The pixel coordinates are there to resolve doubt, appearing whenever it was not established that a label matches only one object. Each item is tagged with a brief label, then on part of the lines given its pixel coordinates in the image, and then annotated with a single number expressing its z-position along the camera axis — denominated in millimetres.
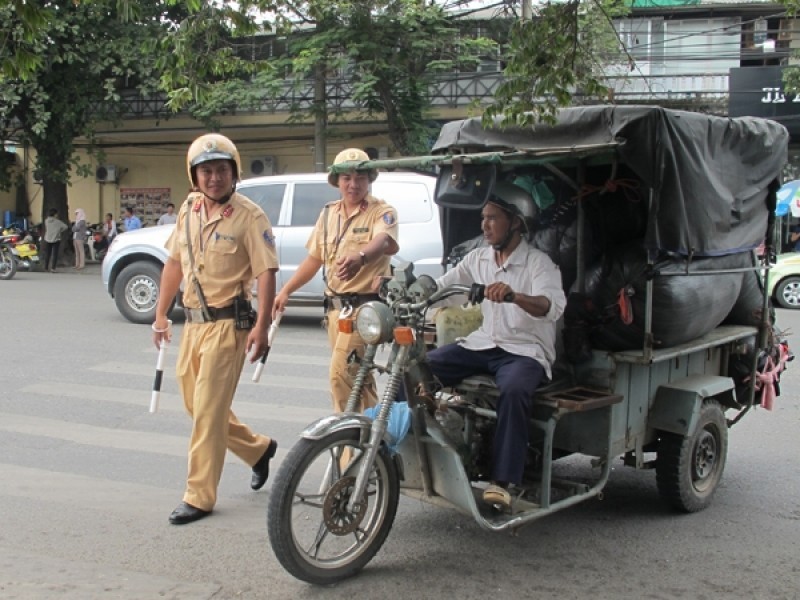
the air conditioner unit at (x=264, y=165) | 26000
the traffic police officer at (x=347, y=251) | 4918
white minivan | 10477
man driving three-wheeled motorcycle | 3791
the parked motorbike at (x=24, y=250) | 20062
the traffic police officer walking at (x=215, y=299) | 4469
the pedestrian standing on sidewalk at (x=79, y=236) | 21953
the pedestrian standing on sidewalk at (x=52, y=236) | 21312
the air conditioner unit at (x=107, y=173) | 27609
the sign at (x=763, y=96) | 22203
